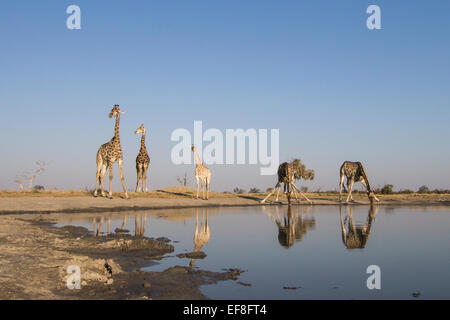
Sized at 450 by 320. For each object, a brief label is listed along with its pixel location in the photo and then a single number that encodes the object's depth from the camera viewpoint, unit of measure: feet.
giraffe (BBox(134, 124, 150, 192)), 112.47
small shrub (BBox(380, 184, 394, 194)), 184.65
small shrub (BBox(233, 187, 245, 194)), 177.99
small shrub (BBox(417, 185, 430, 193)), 200.13
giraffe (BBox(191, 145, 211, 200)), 108.37
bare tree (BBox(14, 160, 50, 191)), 131.13
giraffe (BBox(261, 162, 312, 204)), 105.50
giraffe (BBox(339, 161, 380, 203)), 117.88
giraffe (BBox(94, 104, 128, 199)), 92.43
